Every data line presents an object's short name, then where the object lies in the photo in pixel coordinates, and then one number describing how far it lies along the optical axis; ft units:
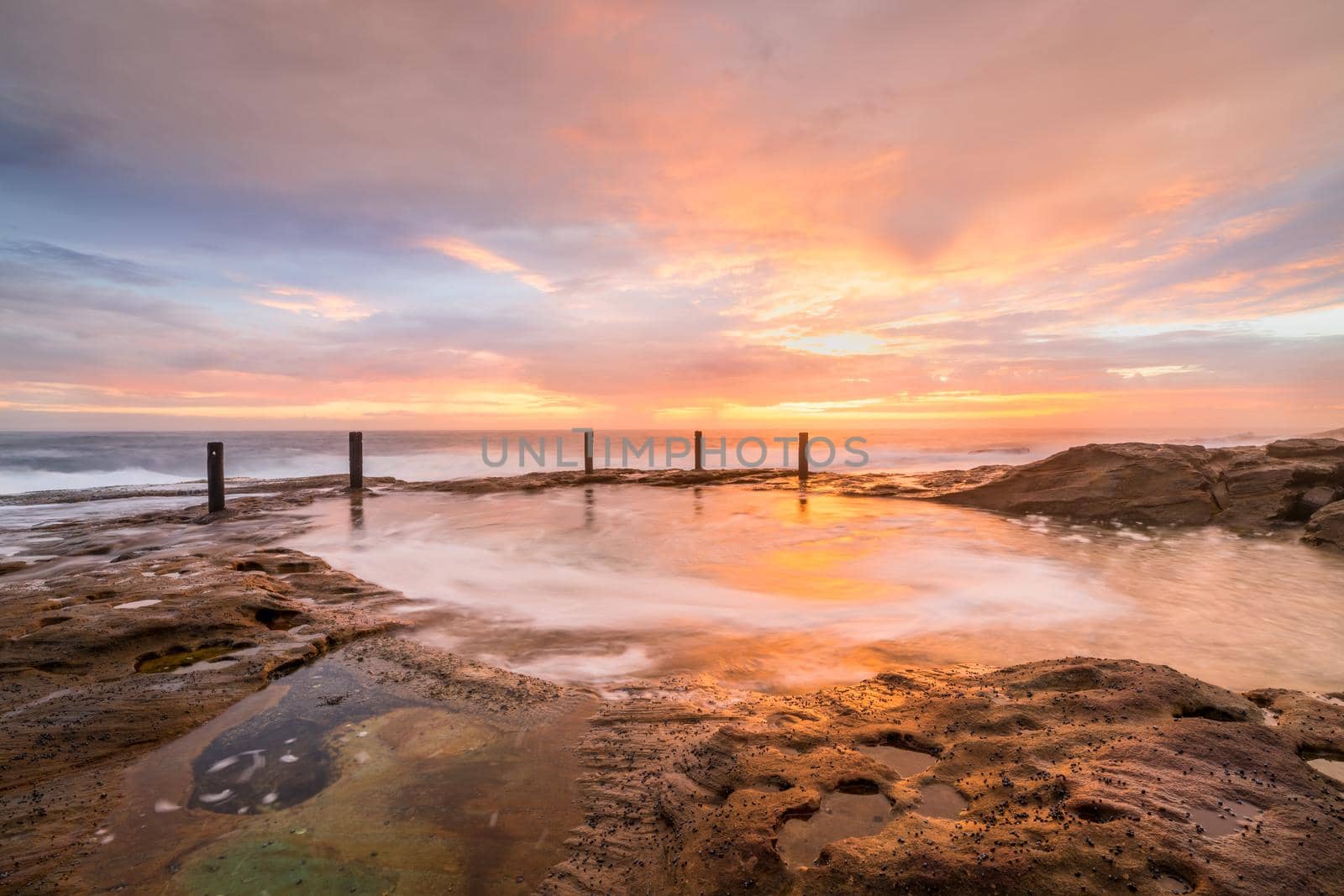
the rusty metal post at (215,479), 43.45
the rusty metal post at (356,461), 57.47
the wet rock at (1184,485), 35.76
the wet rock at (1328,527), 30.14
